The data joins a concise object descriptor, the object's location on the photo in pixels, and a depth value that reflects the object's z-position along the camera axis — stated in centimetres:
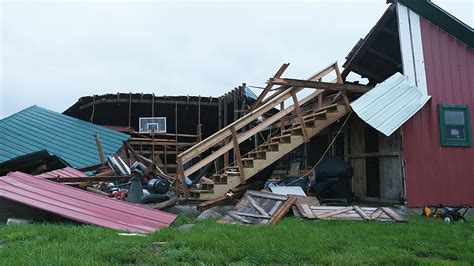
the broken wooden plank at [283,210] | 805
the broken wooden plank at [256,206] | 846
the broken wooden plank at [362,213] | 826
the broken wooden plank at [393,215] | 812
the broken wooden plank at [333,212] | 837
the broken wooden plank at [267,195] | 901
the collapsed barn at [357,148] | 924
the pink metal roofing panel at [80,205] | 705
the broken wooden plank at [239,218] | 814
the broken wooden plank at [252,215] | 824
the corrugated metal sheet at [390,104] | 945
